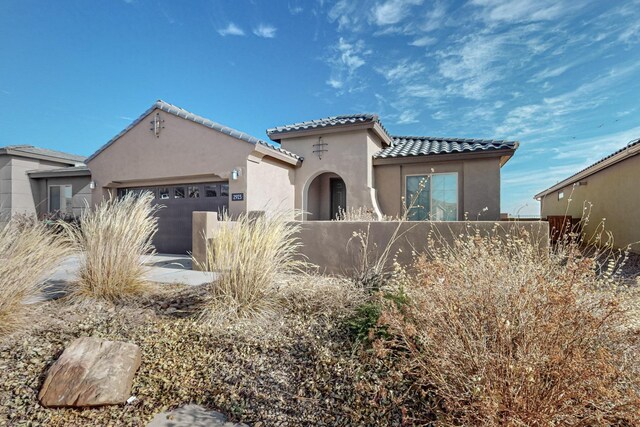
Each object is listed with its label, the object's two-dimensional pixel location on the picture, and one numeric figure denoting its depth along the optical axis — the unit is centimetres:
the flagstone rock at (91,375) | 269
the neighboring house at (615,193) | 1023
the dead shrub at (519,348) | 203
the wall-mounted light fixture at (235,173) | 941
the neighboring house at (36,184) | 1392
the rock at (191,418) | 240
